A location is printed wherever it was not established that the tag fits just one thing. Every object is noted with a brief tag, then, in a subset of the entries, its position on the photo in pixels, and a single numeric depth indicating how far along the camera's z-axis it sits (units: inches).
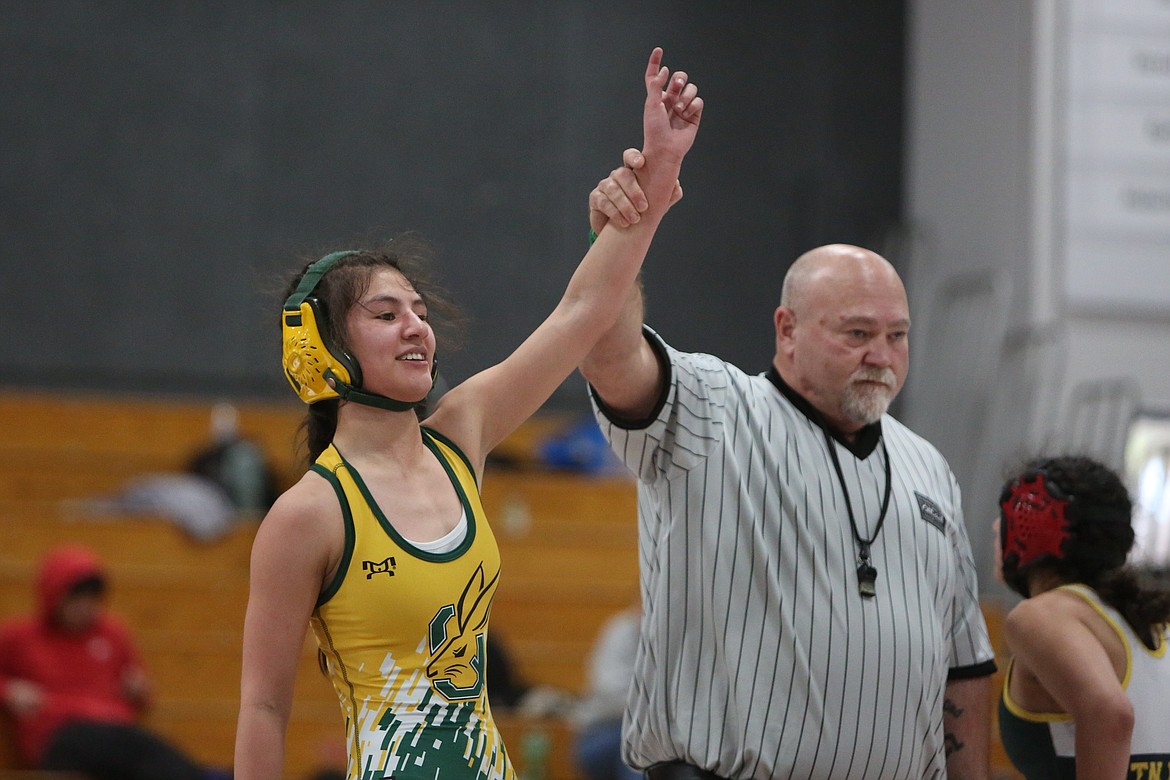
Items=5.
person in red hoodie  505.7
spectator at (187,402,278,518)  674.8
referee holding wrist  228.1
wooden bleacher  570.3
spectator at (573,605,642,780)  542.0
